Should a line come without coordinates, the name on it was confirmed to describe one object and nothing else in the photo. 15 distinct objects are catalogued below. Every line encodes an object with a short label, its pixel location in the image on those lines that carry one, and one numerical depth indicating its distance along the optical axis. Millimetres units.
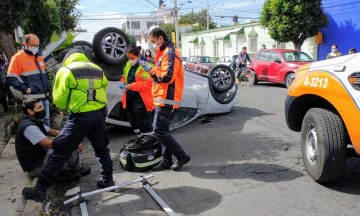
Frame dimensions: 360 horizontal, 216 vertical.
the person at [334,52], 12514
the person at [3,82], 8594
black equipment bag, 4804
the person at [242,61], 15539
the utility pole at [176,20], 32691
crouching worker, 4145
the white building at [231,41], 24945
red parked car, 13695
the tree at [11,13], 7590
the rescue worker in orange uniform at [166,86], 4484
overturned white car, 6117
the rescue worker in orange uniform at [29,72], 5379
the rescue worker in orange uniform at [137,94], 5535
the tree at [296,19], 18312
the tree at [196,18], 78512
